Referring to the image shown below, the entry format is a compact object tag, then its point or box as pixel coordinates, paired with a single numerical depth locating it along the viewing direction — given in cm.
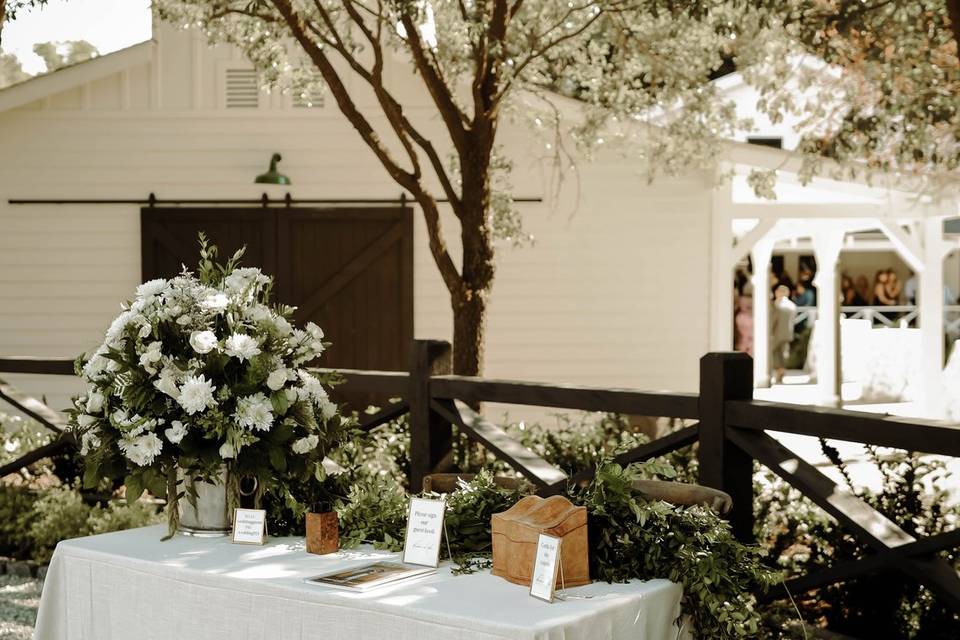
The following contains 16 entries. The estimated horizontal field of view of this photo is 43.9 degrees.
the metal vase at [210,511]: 354
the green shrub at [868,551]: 470
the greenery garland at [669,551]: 293
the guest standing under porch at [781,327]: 1844
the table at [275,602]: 268
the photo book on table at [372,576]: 290
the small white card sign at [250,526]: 342
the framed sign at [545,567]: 271
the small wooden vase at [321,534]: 332
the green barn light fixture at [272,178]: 1055
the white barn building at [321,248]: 1114
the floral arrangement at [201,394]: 333
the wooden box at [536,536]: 287
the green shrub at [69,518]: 640
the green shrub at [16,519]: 684
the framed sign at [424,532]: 310
